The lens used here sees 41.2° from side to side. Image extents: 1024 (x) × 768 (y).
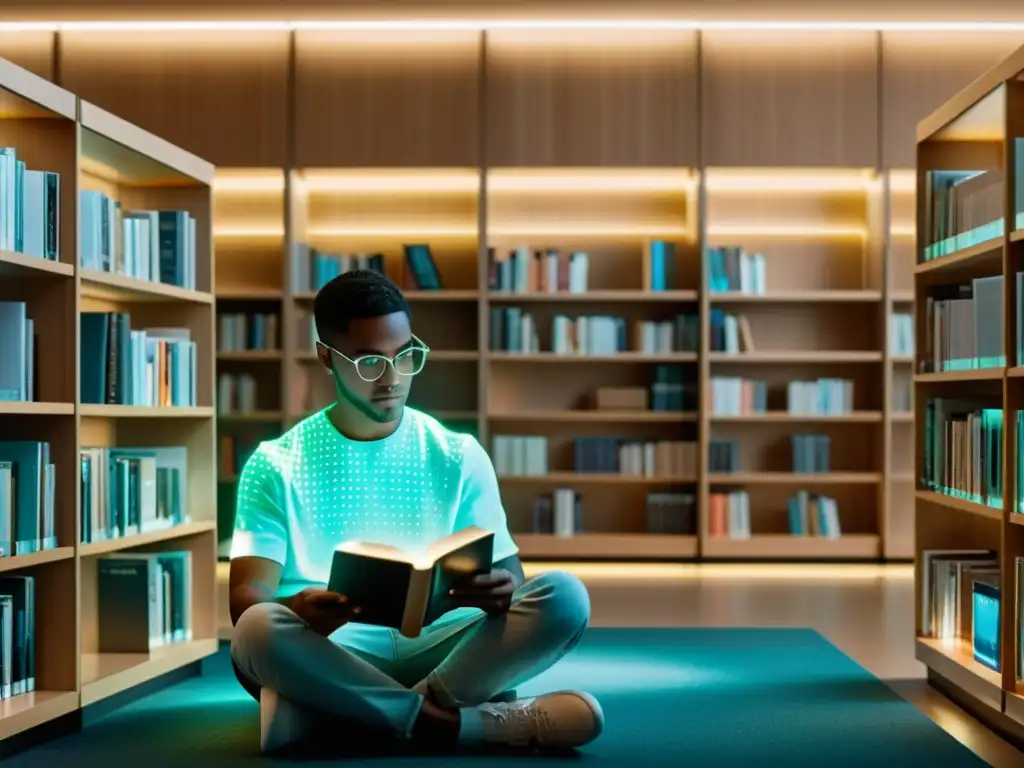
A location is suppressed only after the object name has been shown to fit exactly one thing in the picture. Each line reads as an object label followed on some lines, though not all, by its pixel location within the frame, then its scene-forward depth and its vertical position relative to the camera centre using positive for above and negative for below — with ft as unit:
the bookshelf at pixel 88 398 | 10.50 -0.01
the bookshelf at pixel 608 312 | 24.54 +1.58
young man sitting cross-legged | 9.17 -1.29
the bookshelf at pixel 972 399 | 10.62 -0.02
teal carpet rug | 9.58 -2.62
